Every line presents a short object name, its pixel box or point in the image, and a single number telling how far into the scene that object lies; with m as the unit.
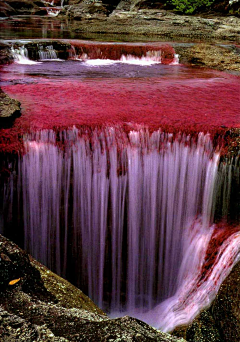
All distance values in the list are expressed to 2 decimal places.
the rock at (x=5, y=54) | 8.41
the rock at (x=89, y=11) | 20.88
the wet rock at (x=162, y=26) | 14.05
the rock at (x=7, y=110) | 4.15
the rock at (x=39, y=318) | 1.51
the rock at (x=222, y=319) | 2.35
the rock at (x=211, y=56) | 8.65
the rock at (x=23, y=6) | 26.32
